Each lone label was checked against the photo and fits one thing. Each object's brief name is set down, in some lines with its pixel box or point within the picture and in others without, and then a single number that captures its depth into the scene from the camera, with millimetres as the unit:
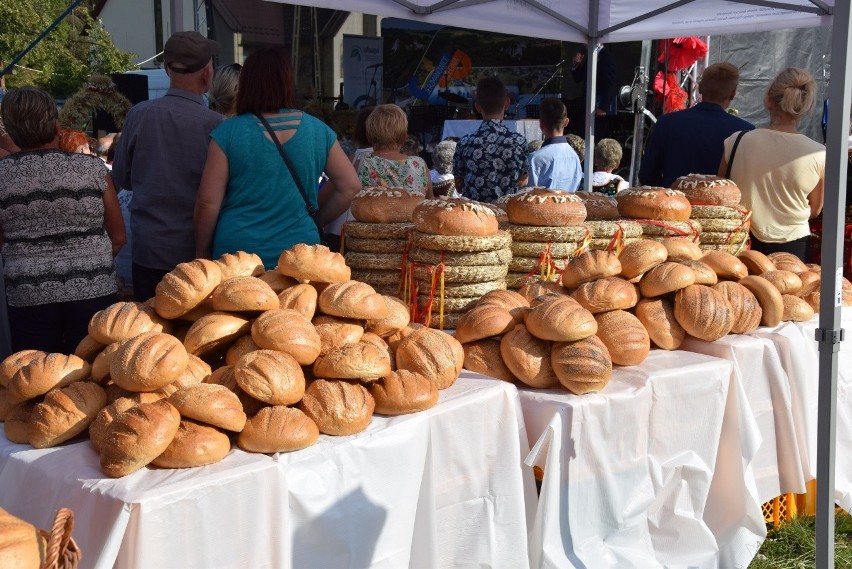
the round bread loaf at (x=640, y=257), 2582
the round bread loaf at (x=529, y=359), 2258
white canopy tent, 4988
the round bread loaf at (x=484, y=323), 2336
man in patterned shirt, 5109
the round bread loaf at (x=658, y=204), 3172
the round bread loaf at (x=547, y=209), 2854
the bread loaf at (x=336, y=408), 1808
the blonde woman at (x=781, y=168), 3830
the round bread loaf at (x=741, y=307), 2658
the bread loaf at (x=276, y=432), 1692
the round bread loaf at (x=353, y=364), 1881
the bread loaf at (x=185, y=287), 2002
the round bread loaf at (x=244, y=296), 1942
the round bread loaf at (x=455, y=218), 2604
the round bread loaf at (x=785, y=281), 2885
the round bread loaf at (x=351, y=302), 2062
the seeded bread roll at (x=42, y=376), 1758
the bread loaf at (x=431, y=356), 2088
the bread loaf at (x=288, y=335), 1860
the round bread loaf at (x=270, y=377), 1751
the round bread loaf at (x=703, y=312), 2533
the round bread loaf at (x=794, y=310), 2891
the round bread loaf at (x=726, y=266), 2762
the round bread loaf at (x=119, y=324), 1896
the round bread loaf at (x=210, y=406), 1655
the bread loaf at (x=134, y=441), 1535
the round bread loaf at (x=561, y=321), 2180
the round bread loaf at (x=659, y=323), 2561
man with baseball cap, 3299
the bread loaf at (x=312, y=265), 2152
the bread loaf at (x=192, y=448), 1597
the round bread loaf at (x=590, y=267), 2508
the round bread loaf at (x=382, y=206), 2906
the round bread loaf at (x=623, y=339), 2377
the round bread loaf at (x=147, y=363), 1701
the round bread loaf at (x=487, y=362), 2357
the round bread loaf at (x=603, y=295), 2402
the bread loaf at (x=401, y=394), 1928
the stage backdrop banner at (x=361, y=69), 10406
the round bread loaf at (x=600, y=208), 3389
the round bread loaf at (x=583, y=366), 2180
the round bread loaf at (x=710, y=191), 3479
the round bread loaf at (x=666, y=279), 2506
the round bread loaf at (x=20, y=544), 1095
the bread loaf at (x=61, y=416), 1686
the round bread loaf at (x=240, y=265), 2184
